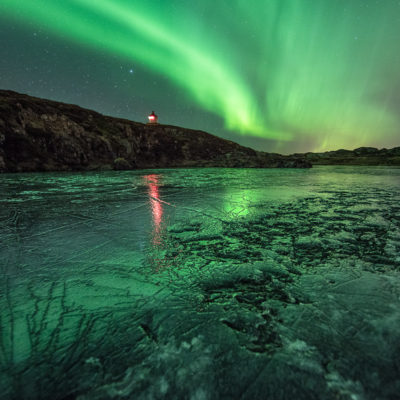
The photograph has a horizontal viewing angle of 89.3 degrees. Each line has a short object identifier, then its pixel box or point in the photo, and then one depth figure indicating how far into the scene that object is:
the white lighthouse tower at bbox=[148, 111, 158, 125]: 76.06
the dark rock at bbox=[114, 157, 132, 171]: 21.84
